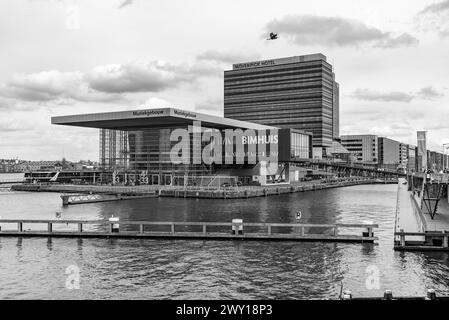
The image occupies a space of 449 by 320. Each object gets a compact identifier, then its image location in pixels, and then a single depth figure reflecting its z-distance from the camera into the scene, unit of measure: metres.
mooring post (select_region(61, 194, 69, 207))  85.75
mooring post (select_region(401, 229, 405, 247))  35.53
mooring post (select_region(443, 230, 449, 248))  34.69
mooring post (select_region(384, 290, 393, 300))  17.39
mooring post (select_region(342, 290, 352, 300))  17.94
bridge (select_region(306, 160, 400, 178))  176.55
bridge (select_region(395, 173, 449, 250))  35.09
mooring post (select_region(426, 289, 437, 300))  17.16
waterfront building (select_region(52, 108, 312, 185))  122.12
